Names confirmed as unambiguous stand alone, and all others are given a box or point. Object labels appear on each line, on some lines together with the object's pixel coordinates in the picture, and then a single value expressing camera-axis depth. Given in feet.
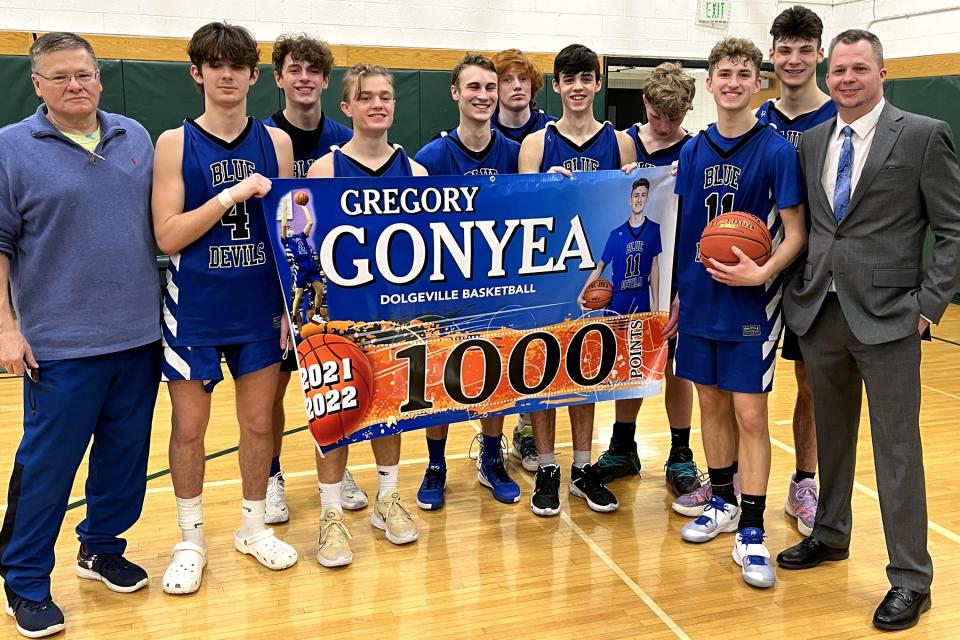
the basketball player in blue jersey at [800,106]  10.55
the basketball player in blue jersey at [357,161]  9.85
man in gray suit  8.39
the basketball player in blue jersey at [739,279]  9.55
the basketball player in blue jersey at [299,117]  11.21
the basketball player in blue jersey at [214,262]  8.87
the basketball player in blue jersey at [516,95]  13.30
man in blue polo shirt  8.27
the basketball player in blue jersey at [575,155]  11.03
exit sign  29.96
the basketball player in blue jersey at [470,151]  10.82
